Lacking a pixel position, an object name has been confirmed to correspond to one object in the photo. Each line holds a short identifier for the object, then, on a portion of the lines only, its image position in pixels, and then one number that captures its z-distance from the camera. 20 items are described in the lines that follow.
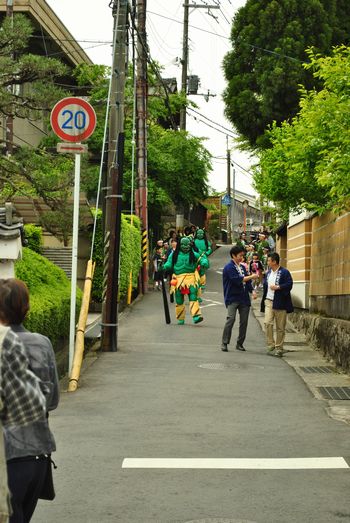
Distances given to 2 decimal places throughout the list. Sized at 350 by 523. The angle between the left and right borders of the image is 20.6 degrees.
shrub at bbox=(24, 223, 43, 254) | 23.81
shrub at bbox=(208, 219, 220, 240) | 78.14
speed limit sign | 12.73
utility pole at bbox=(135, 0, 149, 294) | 30.81
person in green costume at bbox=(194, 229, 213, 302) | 24.22
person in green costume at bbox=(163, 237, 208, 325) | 20.83
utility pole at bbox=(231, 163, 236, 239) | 89.06
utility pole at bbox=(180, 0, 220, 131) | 46.78
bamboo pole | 12.24
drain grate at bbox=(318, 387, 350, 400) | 11.59
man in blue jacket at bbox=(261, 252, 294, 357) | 16.86
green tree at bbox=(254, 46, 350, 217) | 12.95
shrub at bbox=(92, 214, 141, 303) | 24.77
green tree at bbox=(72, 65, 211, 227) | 38.28
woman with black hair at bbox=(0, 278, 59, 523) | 4.70
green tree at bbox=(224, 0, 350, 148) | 39.66
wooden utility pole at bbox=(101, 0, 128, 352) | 16.00
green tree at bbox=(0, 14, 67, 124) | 17.56
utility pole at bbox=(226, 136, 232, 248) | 85.71
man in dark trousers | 17.11
